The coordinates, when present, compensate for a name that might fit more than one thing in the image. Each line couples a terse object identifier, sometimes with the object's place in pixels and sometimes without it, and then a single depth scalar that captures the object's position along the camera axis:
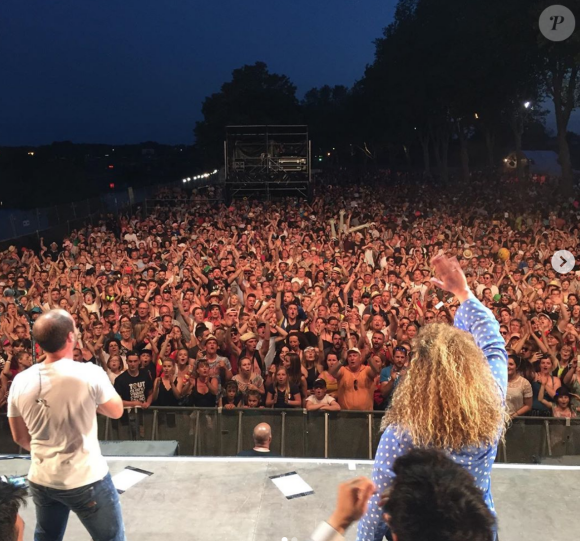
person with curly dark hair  1.61
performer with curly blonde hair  2.23
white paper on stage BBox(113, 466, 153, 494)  4.19
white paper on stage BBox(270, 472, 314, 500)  4.05
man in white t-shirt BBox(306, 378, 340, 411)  6.16
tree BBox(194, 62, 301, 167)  44.56
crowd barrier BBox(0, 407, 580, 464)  5.67
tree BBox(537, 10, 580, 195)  18.97
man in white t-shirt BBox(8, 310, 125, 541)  2.65
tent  52.55
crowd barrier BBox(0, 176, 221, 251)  18.78
